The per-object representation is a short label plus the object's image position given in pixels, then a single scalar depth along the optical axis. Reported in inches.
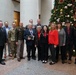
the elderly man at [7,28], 180.7
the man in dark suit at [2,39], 156.0
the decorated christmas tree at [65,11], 195.5
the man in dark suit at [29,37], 170.2
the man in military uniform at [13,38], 175.3
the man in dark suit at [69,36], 162.9
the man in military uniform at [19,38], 172.4
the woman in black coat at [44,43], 165.8
